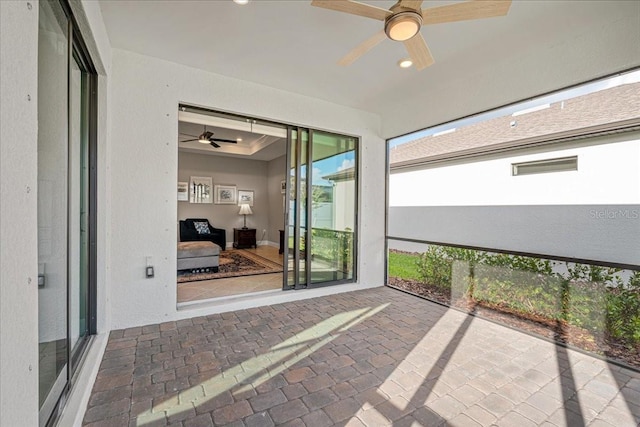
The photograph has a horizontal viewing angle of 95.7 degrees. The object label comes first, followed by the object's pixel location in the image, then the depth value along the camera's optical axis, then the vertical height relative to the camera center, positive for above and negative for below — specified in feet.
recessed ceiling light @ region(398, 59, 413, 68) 10.20 +5.29
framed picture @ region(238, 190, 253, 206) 30.06 +1.34
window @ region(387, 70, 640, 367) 8.31 -0.21
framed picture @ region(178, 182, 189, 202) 26.76 +1.66
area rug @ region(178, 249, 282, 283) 16.25 -3.76
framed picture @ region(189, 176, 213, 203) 27.45 +1.97
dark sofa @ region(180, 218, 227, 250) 24.58 -2.08
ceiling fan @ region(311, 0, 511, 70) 6.00 +4.29
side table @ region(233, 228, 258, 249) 28.02 -2.74
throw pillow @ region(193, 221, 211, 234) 25.22 -1.54
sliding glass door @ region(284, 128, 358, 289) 13.79 +0.11
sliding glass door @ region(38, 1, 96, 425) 4.68 +0.12
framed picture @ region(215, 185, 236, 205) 28.78 +1.55
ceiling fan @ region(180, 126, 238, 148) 19.61 +4.93
